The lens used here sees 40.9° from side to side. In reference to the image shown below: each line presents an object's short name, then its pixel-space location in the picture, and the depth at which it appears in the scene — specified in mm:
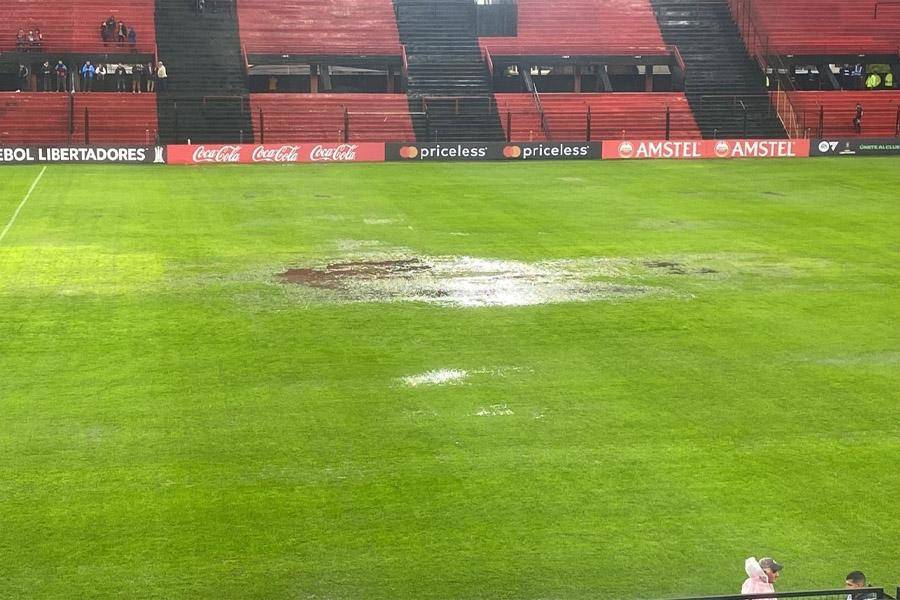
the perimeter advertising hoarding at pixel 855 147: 58969
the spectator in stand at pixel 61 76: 61625
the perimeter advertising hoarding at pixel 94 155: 52875
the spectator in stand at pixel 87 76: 61438
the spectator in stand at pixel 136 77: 62250
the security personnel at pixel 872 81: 69812
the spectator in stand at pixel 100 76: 62353
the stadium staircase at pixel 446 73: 62875
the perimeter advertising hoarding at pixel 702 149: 58000
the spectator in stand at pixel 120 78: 62062
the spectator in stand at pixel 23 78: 61844
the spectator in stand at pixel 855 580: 10288
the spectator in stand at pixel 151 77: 62656
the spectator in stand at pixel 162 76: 62281
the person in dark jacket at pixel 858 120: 64562
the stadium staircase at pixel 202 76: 59781
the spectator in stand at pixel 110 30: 64562
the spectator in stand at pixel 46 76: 61438
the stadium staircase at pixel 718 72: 64688
